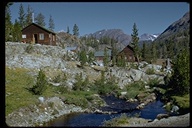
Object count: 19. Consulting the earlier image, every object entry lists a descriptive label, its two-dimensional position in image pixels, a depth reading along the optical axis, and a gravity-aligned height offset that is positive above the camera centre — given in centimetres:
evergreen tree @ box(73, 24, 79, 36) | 10938 +1418
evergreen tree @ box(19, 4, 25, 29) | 6901 +1310
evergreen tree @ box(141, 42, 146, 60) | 5564 +232
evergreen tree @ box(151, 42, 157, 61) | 5769 +228
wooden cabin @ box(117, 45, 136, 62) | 5411 +228
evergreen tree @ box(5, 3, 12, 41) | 3566 +500
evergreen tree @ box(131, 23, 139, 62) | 5059 +437
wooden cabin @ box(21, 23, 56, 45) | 3988 +459
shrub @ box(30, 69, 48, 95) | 1955 -162
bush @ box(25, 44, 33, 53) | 3139 +197
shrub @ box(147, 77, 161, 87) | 3013 -214
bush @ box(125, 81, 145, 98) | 2545 -262
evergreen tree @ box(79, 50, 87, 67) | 3216 +76
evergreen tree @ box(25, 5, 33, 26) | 6868 +1297
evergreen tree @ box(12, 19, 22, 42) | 3656 +443
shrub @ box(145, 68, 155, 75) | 3588 -100
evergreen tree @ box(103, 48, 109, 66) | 3647 +43
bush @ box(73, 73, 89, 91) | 2472 -190
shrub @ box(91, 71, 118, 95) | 2648 -232
